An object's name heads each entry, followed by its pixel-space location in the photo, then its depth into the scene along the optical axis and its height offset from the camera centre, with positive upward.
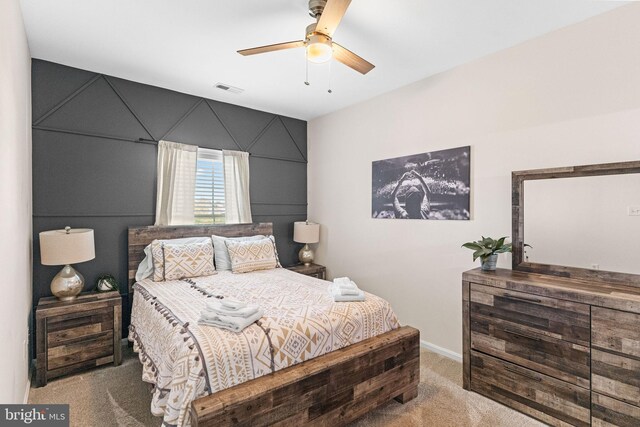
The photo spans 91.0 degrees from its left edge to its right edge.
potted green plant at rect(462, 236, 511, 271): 2.53 -0.30
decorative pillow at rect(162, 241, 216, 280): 3.21 -0.49
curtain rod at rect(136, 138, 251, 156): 3.48 +0.82
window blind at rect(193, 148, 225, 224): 3.91 +0.33
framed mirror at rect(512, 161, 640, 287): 2.13 -0.07
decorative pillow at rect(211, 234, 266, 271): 3.67 -0.46
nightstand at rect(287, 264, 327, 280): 4.33 -0.78
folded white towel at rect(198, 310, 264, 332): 1.90 -0.67
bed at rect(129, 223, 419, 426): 1.64 -0.91
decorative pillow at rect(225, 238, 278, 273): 3.59 -0.48
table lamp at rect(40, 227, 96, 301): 2.60 -0.33
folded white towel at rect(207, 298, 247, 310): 2.07 -0.61
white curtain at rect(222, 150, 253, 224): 4.14 +0.36
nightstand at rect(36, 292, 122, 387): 2.56 -1.02
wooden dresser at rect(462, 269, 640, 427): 1.84 -0.89
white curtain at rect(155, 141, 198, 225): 3.58 +0.37
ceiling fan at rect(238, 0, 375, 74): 1.83 +1.18
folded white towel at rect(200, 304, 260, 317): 2.01 -0.63
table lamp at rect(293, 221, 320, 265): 4.50 -0.32
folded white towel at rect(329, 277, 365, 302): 2.46 -0.63
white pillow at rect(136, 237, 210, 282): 3.27 -0.54
